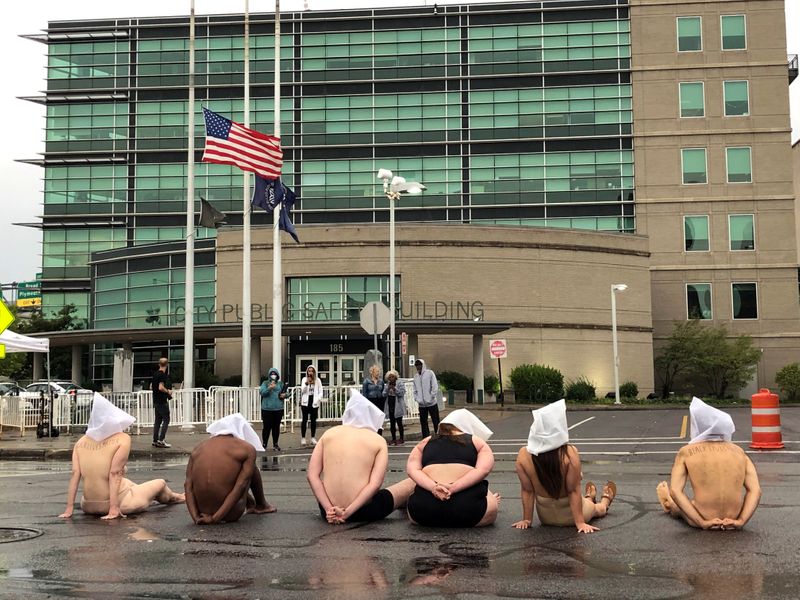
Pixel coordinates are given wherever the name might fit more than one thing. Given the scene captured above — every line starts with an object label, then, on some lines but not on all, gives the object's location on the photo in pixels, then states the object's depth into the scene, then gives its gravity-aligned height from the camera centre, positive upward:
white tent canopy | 28.98 +0.61
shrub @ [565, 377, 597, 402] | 47.34 -1.70
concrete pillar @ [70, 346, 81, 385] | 53.88 -0.03
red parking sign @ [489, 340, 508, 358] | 36.53 +0.35
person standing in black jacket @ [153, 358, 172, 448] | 21.39 -0.86
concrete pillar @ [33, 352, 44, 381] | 54.75 -0.24
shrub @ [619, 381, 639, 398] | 51.16 -1.76
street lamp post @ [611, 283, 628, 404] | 46.28 +2.10
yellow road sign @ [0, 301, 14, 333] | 20.16 +0.95
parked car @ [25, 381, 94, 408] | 27.09 -0.96
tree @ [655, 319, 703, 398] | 56.59 +0.16
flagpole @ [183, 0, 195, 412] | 27.45 +2.27
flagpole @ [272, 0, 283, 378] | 28.81 +2.56
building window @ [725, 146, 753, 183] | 63.97 +12.72
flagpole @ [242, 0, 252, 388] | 28.34 +2.56
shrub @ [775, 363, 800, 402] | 53.72 -1.44
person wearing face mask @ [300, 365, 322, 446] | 21.98 -0.87
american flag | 26.97 +6.11
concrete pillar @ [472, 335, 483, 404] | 45.09 -0.22
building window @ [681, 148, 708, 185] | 64.25 +12.76
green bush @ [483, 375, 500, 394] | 46.63 -1.30
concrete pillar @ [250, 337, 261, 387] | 46.63 +0.08
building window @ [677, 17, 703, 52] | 66.06 +22.18
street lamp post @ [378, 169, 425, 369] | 29.89 +5.42
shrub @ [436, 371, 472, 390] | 45.84 -1.02
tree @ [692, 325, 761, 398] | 55.06 -0.23
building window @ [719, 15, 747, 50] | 65.88 +22.19
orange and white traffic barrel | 18.73 -1.30
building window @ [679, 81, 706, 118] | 65.19 +17.42
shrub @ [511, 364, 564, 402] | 45.94 -1.24
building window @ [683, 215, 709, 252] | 63.15 +8.11
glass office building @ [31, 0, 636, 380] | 68.19 +17.77
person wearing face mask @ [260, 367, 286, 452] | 20.42 -0.90
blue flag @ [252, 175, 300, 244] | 28.00 +4.88
